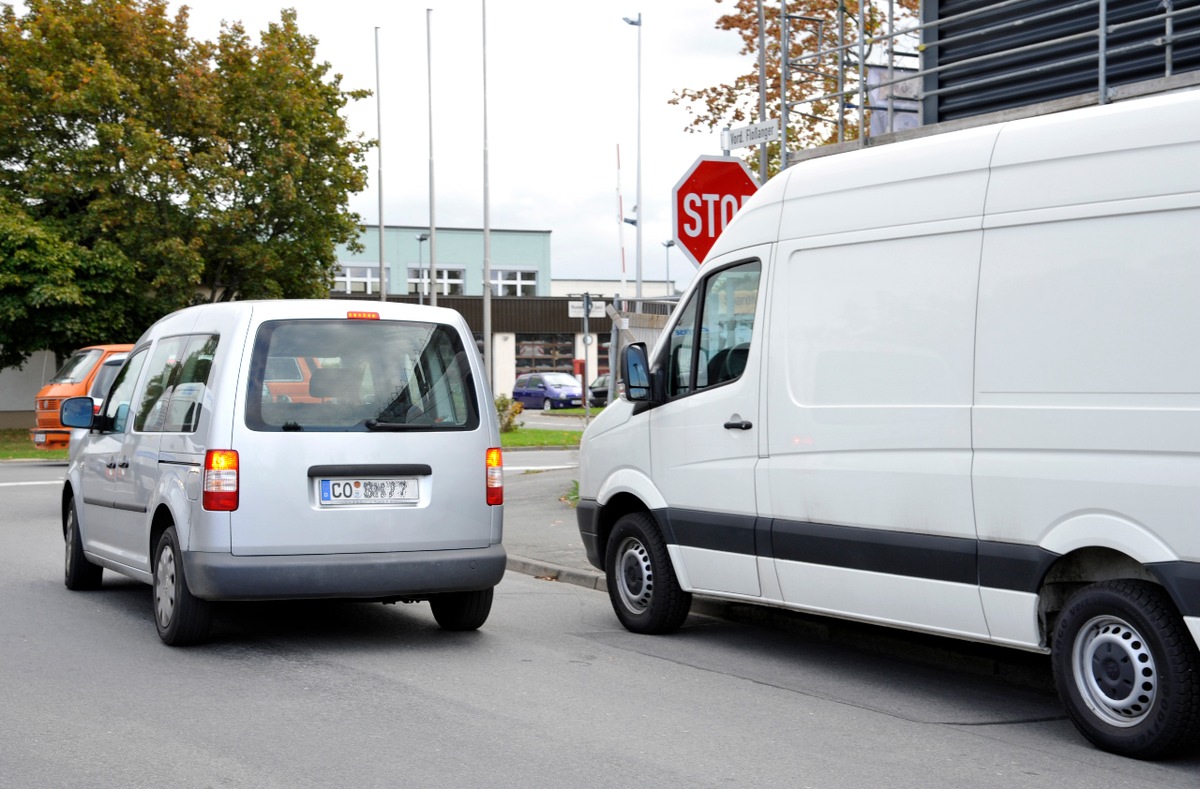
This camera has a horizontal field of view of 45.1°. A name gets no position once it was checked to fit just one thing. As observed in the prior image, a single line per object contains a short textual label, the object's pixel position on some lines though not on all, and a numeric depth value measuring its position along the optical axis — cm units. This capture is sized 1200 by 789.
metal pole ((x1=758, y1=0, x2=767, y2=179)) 1254
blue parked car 5459
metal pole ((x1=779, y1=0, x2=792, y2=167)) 1239
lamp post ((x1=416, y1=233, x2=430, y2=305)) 6662
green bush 3269
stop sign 1101
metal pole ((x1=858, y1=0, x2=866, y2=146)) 1137
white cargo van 546
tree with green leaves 3216
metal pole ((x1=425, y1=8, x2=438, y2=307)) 4469
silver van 741
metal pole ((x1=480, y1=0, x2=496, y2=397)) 4119
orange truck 2242
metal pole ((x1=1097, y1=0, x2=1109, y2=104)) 980
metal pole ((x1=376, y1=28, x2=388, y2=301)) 4822
